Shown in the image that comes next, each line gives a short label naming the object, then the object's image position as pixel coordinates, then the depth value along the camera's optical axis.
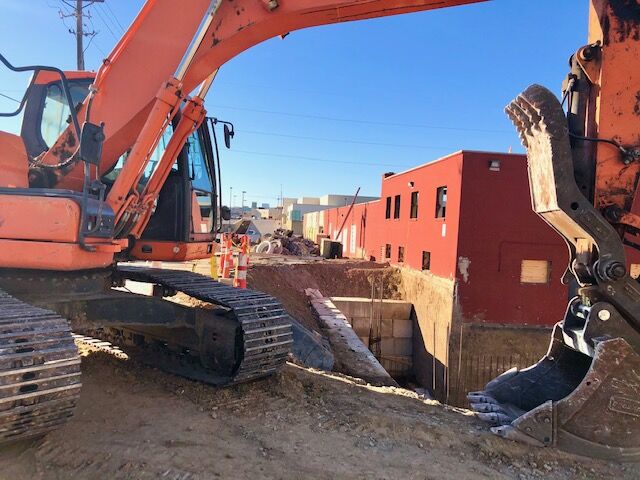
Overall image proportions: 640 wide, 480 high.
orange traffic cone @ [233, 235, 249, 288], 9.79
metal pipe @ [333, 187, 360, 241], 27.72
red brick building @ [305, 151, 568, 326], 12.79
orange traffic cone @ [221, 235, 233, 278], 10.70
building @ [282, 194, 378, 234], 54.65
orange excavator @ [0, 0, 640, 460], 3.56
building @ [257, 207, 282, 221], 74.88
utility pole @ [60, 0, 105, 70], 23.80
